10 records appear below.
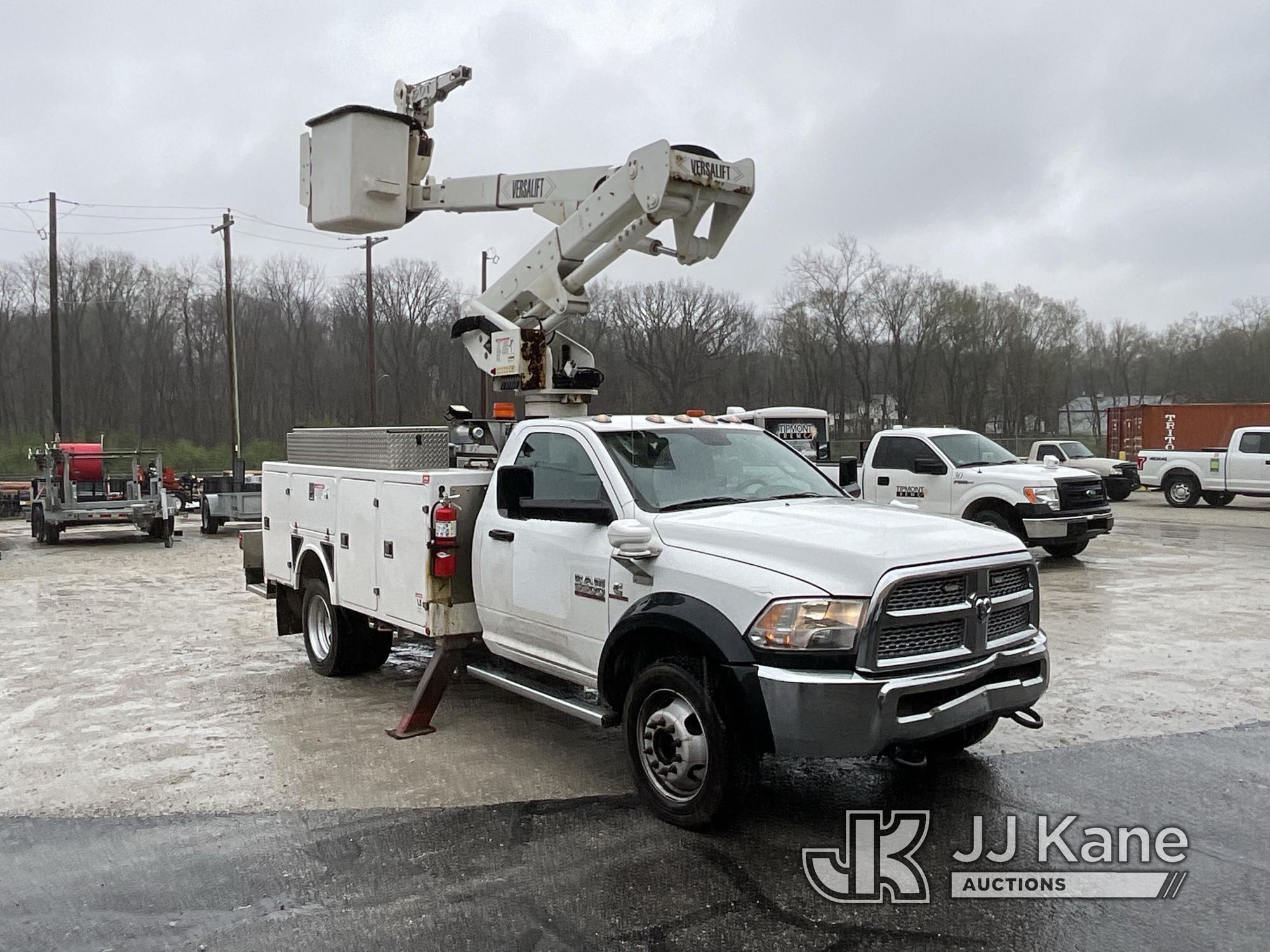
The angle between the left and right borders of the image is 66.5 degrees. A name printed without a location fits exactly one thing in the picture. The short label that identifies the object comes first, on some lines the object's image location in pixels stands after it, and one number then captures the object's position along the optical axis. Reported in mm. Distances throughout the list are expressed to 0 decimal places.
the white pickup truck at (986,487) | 13312
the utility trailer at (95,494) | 18719
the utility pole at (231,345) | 34500
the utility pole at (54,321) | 30609
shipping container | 30078
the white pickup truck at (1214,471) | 22891
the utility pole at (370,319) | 39250
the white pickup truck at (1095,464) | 24531
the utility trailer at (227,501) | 20531
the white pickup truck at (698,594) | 4043
